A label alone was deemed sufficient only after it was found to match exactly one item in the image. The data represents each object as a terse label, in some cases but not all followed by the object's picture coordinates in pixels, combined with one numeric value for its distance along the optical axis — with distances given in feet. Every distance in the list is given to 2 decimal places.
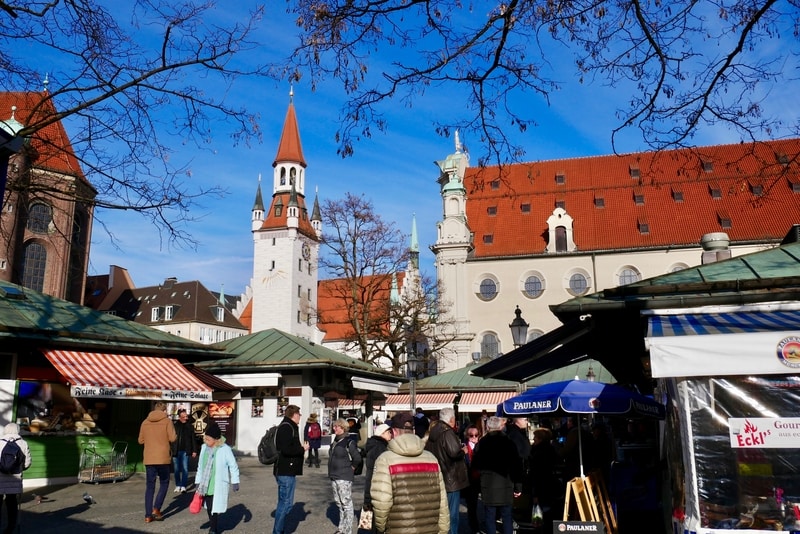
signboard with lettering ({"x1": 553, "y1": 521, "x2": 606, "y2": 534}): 27.02
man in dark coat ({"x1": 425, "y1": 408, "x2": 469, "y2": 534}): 30.17
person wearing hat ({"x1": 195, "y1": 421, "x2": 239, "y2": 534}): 30.83
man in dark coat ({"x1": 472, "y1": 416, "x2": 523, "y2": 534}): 29.09
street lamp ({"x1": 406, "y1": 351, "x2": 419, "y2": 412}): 73.31
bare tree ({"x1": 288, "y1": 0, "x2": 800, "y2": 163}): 23.03
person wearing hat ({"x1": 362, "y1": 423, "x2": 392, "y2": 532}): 31.17
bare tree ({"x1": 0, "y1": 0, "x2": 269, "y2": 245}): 31.28
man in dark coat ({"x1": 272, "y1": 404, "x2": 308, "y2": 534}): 30.50
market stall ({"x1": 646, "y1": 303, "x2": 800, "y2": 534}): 20.06
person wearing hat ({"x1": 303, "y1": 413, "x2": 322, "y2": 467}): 69.82
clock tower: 259.80
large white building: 173.47
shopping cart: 48.96
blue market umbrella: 30.35
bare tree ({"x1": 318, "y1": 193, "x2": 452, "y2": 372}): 133.71
